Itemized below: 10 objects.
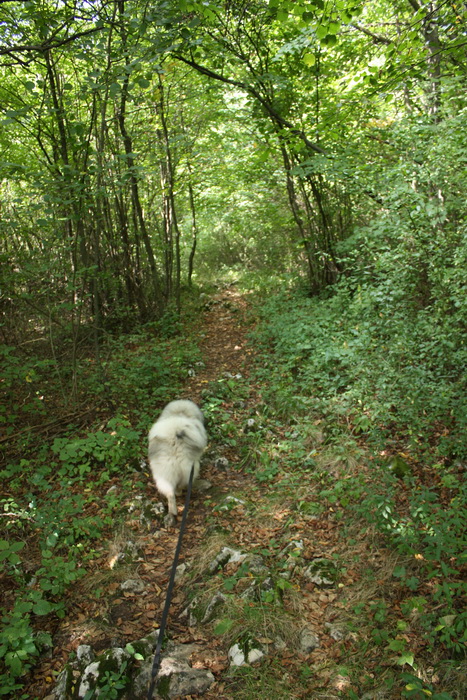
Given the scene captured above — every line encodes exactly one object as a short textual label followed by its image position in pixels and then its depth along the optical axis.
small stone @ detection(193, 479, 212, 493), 4.46
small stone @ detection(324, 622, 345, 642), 2.70
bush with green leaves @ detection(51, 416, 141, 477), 4.18
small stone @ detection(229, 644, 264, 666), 2.60
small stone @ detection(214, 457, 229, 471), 4.80
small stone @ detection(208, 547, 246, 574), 3.36
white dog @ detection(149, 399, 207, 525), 3.98
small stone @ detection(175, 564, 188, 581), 3.39
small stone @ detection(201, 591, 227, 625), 2.95
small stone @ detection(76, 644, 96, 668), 2.59
